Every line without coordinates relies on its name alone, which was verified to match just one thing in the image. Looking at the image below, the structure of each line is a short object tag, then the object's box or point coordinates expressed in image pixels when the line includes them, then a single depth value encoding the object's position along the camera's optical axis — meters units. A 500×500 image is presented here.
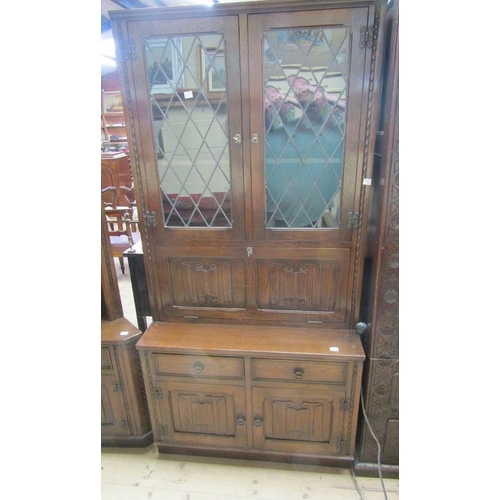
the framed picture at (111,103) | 6.03
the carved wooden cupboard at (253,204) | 1.18
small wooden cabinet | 1.51
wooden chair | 2.73
